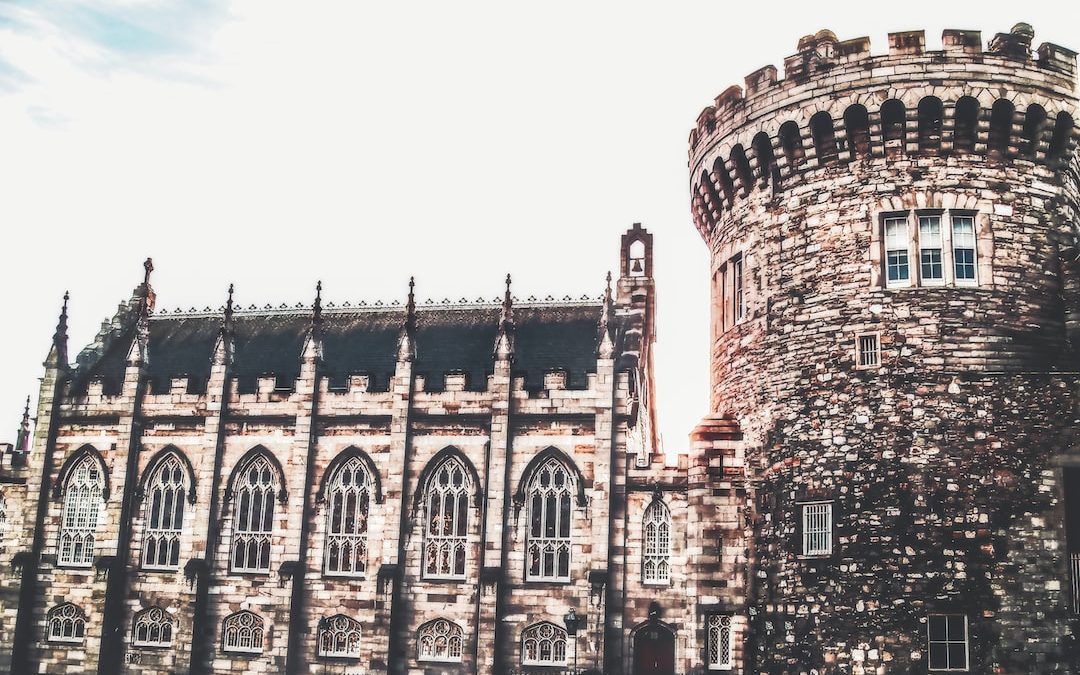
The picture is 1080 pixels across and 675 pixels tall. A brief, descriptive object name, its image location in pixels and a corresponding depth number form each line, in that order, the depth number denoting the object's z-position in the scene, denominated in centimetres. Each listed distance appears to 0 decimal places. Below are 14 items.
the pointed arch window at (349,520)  3475
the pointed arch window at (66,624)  3597
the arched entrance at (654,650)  3212
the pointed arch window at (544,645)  3256
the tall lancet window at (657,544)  3266
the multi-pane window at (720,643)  3161
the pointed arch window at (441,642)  3322
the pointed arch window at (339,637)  3391
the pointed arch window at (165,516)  3622
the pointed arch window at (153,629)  3541
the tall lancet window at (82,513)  3684
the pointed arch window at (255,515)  3547
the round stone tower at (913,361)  2611
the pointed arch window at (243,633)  3459
